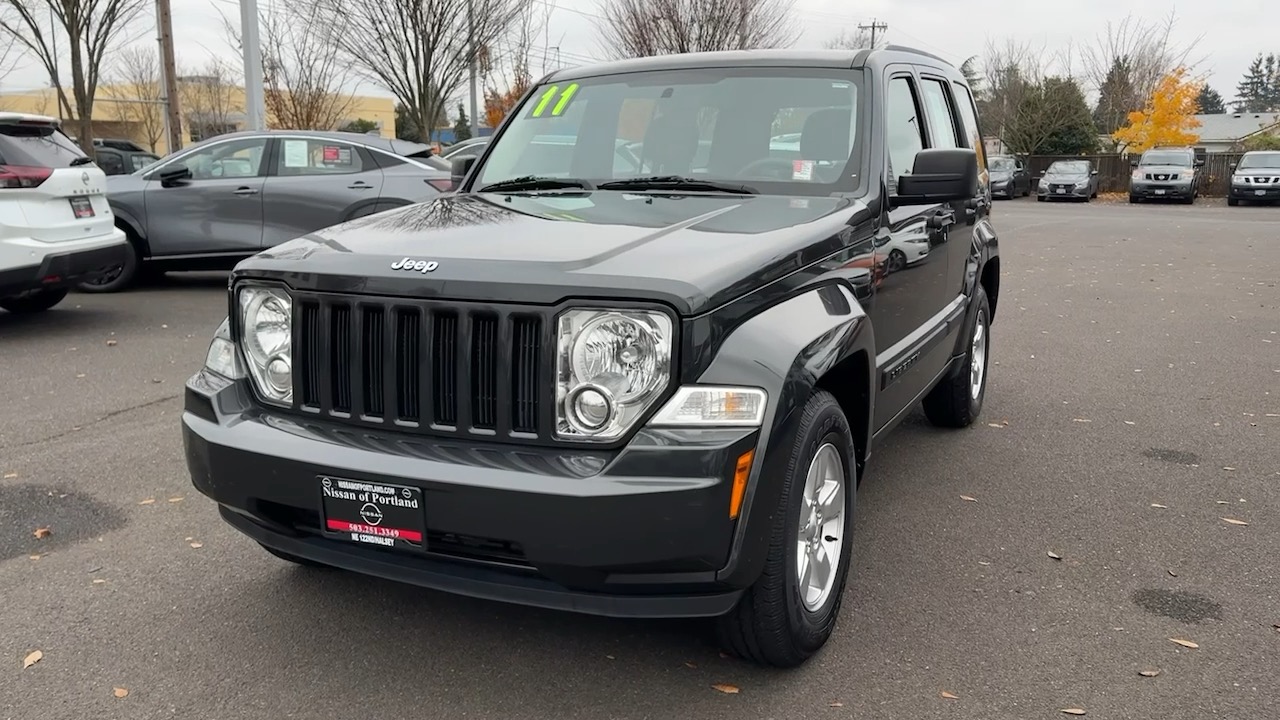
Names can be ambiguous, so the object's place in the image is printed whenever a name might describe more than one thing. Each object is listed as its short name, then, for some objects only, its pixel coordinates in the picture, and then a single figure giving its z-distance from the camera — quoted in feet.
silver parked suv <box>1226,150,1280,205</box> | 92.43
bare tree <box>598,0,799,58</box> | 96.68
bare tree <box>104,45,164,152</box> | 128.57
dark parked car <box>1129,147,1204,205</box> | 98.02
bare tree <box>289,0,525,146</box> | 76.89
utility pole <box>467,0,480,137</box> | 78.48
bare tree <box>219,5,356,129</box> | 79.25
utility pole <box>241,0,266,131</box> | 46.34
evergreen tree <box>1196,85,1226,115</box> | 355.77
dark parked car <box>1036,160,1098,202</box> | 106.05
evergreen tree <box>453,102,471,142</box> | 158.02
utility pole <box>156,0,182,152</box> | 64.34
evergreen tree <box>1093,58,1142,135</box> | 152.87
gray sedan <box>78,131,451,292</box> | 32.14
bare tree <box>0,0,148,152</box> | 67.67
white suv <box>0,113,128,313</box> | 23.97
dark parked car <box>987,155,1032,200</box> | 102.17
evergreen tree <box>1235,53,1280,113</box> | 358.64
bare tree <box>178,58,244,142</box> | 131.75
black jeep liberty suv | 8.21
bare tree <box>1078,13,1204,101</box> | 152.25
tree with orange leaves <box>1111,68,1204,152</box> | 133.49
